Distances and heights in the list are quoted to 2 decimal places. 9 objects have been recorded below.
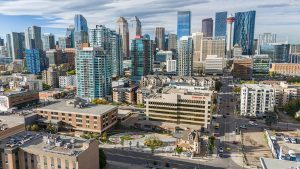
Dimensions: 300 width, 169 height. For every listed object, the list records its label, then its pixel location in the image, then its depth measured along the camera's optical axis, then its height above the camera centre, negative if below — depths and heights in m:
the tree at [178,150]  62.24 -23.90
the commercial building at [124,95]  121.56 -18.30
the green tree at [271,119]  86.29 -22.03
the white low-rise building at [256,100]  94.06 -16.61
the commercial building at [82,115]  77.06 -18.67
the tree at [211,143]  64.44 -23.33
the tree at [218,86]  148.62 -17.00
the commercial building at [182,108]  79.06 -16.93
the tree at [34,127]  75.74 -21.70
